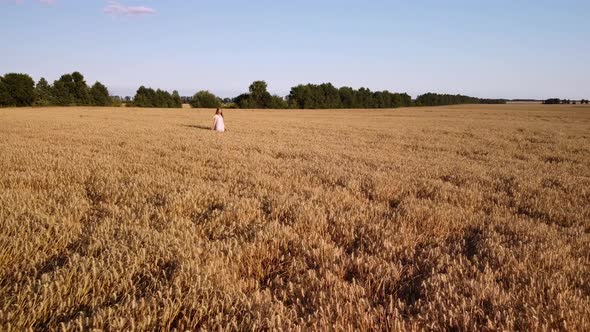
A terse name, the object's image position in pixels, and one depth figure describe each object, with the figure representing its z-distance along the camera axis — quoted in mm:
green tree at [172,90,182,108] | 117938
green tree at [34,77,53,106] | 91712
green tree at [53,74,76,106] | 94431
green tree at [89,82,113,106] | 101556
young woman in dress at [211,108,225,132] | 21266
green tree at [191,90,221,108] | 123562
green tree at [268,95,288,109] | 116750
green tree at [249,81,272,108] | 116000
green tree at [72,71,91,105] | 99188
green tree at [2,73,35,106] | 86750
